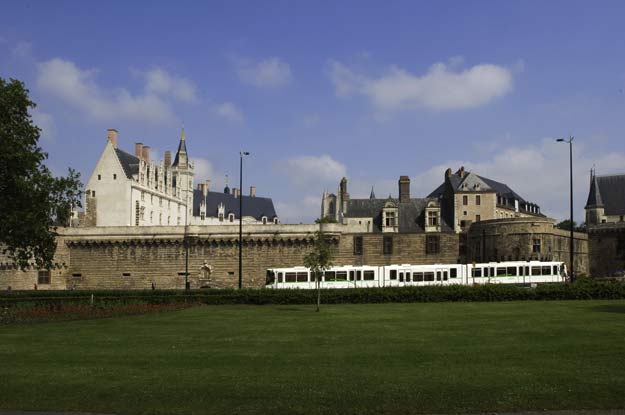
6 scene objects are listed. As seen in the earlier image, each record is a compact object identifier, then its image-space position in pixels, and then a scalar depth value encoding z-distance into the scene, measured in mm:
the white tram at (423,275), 55219
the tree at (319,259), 38059
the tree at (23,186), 39906
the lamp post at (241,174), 54612
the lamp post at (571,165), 47894
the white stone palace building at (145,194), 85125
